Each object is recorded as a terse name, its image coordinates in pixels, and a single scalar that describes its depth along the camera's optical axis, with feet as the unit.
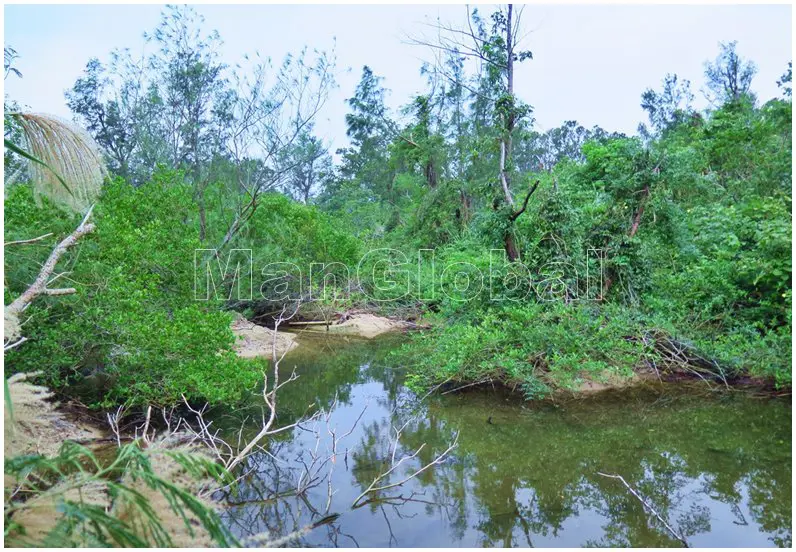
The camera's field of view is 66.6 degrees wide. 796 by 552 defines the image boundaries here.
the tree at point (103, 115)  43.24
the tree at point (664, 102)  90.53
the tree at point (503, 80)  32.73
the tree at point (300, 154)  44.11
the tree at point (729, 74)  75.41
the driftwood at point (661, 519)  13.20
